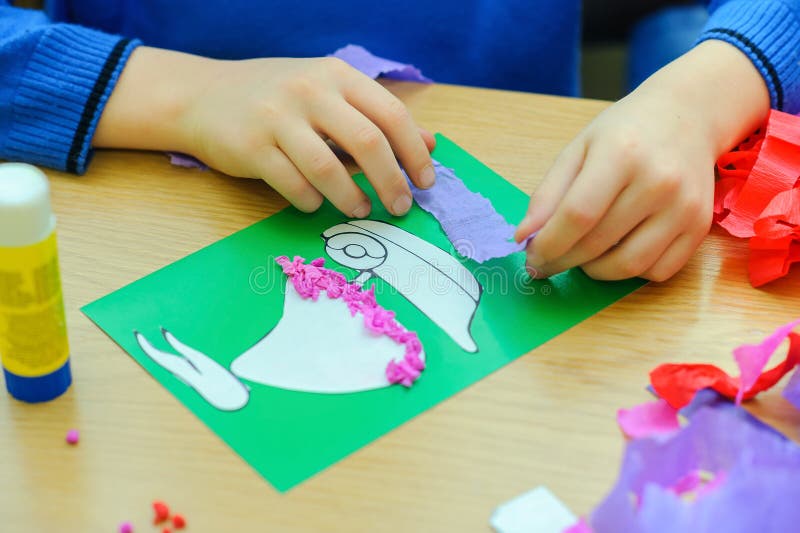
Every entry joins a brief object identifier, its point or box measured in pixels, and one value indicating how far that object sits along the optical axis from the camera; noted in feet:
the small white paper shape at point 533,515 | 1.58
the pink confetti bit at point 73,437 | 1.71
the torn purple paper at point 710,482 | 1.47
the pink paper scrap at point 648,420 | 1.77
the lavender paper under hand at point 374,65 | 2.73
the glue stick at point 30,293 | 1.51
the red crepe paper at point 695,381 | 1.83
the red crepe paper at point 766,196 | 2.15
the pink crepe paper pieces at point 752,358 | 1.83
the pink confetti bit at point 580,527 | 1.57
